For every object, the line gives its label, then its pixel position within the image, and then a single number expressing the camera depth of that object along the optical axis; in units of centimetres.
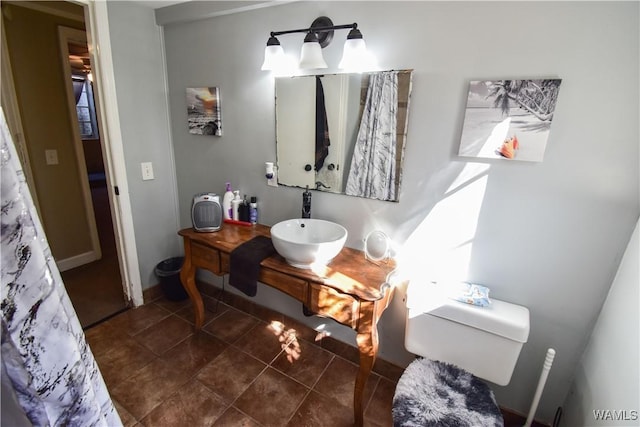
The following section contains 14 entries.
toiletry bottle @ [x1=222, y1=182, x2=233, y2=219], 209
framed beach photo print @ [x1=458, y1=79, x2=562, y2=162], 121
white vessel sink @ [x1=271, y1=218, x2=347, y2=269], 142
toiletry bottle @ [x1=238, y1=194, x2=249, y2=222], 209
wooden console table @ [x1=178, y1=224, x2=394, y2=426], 136
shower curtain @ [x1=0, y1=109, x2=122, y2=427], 57
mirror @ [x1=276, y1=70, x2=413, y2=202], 151
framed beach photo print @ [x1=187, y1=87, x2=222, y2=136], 209
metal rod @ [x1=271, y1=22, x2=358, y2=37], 140
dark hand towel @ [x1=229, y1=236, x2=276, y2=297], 157
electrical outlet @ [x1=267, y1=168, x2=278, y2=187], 198
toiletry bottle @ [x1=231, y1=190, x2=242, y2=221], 210
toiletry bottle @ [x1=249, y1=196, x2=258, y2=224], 205
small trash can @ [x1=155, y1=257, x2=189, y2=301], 239
